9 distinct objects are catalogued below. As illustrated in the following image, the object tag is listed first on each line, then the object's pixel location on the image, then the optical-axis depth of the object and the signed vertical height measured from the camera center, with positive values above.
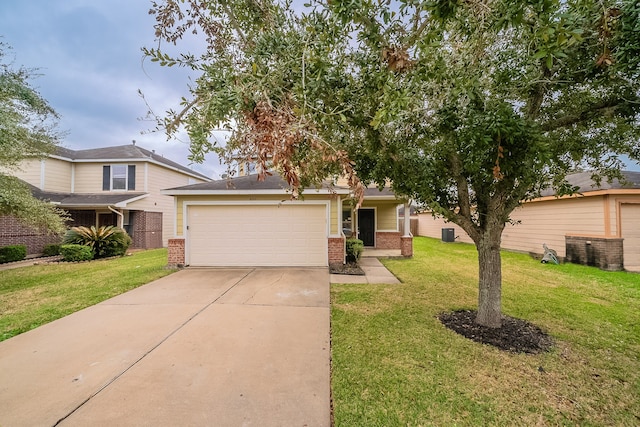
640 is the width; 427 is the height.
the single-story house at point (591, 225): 8.77 -0.20
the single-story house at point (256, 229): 9.08 -0.28
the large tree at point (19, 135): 6.59 +2.20
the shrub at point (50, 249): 12.20 -1.20
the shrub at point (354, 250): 9.84 -1.05
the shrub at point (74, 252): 10.74 -1.19
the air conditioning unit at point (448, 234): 17.80 -0.92
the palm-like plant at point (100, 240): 11.51 -0.75
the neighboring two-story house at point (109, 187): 13.79 +1.88
